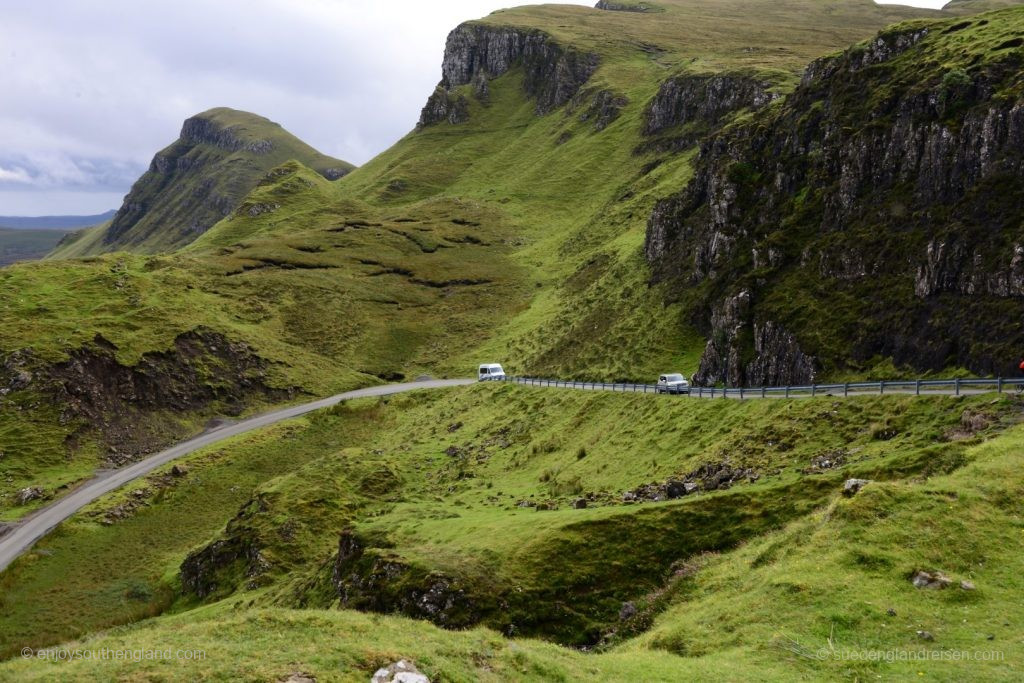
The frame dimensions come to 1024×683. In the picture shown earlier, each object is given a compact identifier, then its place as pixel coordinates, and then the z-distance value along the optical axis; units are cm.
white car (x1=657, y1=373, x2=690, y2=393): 5366
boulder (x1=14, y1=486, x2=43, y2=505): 7238
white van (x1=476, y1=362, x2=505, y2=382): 8862
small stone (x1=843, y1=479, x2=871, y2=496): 2666
